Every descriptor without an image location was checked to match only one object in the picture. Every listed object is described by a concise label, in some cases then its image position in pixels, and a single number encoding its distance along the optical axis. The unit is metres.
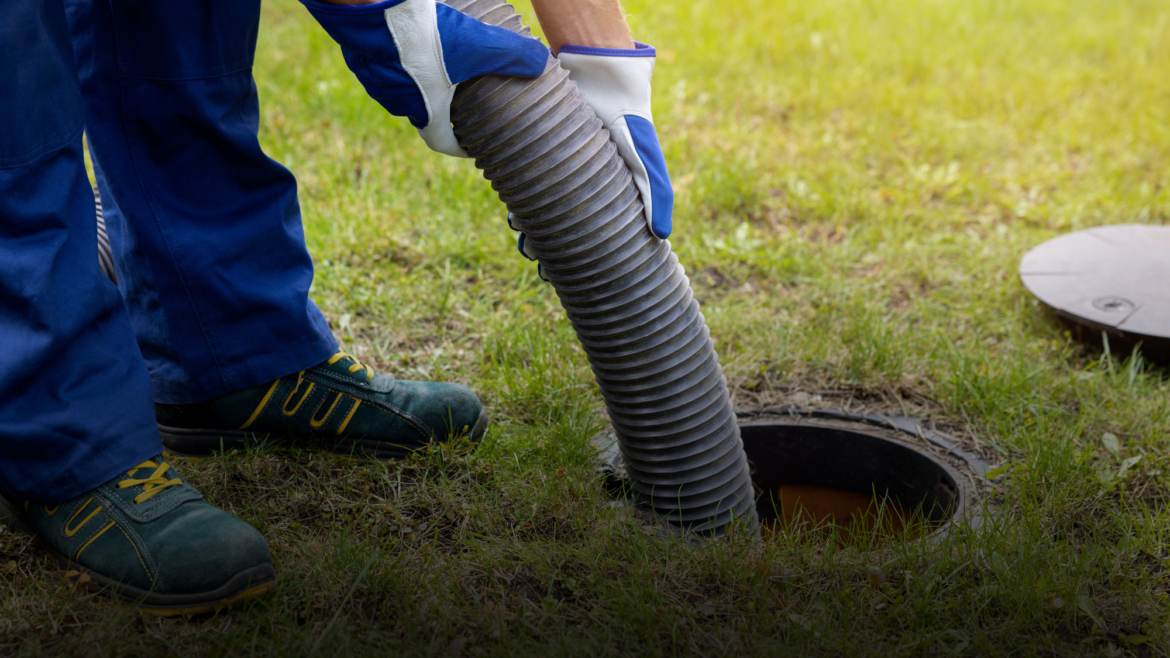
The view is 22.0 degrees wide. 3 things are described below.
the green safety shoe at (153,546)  2.64
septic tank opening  2.92
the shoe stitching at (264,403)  2.84
